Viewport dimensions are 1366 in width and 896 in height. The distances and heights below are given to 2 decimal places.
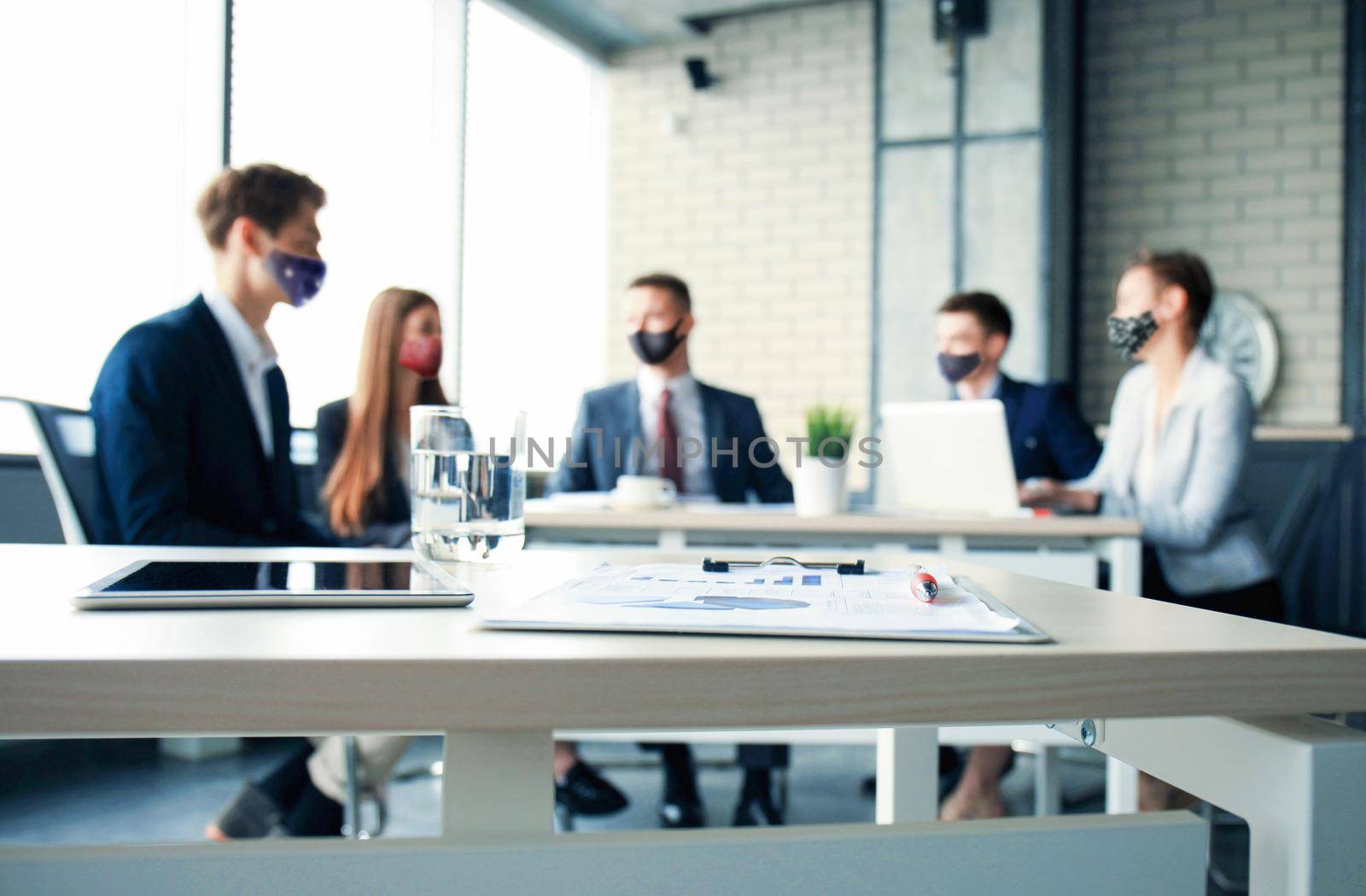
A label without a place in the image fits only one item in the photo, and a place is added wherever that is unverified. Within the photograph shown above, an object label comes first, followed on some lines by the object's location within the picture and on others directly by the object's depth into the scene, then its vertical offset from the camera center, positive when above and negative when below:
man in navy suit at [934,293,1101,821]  3.27 +0.17
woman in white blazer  2.29 -0.01
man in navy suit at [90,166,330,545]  1.70 +0.06
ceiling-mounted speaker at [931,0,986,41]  4.33 +1.73
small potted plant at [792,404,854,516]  2.36 -0.03
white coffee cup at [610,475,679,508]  2.43 -0.10
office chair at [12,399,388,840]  1.60 -0.04
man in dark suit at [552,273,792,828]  3.18 +0.05
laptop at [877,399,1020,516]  2.31 -0.01
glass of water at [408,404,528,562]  0.89 -0.03
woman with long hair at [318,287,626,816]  2.52 +0.00
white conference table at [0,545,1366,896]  0.45 -0.11
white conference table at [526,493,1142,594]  2.20 -0.17
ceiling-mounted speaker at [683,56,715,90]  5.45 +1.86
